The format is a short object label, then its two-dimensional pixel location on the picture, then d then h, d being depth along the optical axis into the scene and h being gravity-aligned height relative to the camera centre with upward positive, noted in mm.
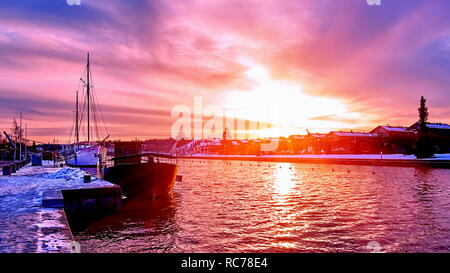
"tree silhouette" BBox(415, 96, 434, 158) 51562 +195
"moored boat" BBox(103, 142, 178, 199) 21188 -2474
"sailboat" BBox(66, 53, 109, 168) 47844 -1823
